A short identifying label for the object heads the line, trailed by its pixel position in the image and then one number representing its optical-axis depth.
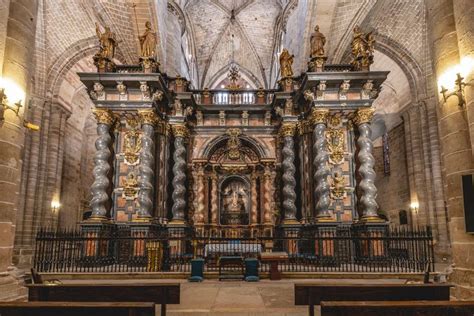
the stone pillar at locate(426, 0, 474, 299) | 6.62
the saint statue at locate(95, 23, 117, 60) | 15.43
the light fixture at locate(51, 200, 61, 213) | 19.30
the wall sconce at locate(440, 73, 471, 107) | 6.79
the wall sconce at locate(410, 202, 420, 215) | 19.34
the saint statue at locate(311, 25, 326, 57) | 15.30
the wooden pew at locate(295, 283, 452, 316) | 5.45
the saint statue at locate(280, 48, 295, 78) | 17.09
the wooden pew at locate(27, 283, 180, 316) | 5.43
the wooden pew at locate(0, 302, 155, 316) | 4.03
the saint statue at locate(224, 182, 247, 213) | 17.69
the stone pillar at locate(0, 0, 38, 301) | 6.89
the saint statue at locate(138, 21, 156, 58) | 15.42
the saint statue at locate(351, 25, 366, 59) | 15.19
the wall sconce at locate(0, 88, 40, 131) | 6.97
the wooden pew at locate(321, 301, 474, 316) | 3.98
